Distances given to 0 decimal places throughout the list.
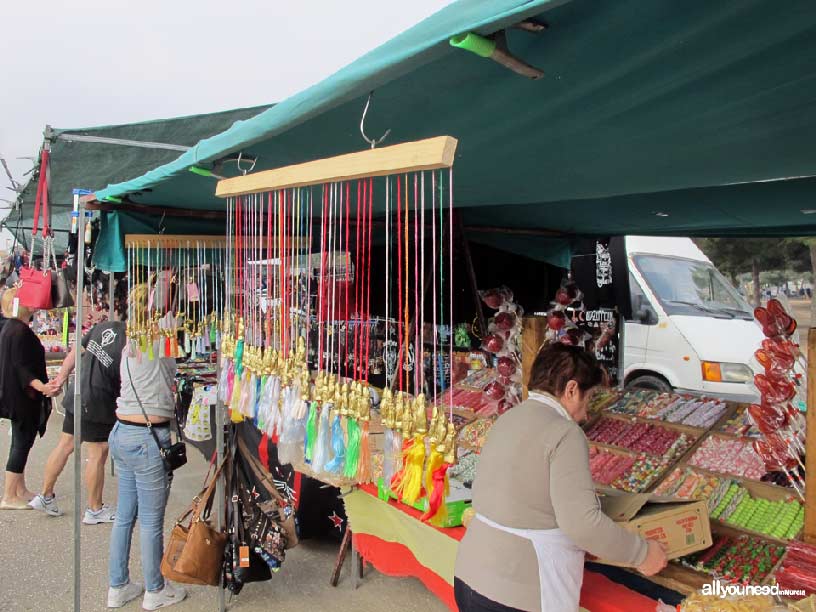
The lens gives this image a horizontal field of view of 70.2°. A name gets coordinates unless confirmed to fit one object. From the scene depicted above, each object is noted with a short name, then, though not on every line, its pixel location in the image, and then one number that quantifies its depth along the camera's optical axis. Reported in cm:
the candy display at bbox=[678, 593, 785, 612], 157
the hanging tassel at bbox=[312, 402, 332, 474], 171
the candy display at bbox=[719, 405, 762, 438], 268
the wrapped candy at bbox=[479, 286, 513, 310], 362
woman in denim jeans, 280
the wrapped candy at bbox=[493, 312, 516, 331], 345
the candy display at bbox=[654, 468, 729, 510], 236
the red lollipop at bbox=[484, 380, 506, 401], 339
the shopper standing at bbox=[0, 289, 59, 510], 422
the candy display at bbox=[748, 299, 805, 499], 225
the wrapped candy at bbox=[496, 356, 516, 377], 336
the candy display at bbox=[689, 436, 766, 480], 244
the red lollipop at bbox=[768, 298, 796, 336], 235
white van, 599
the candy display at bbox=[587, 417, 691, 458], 279
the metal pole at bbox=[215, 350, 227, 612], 288
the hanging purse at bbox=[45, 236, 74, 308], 354
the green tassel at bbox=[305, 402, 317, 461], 177
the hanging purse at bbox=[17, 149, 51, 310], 326
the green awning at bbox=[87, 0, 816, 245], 102
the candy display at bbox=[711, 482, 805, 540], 206
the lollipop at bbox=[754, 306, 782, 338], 236
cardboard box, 183
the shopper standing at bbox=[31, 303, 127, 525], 336
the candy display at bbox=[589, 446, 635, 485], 269
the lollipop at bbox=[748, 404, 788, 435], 226
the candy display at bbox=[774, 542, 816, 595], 170
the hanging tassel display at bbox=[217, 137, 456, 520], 141
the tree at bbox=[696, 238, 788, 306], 1290
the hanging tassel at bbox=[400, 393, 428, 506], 141
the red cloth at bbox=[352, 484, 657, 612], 184
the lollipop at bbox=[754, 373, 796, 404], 226
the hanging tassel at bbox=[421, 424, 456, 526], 139
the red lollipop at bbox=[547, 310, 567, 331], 338
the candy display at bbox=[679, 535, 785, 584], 191
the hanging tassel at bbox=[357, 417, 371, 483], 165
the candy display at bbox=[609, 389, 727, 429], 295
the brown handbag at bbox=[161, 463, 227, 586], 261
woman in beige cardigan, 146
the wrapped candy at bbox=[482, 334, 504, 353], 339
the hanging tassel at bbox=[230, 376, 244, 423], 222
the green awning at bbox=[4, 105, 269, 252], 354
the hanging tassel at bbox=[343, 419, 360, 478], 165
